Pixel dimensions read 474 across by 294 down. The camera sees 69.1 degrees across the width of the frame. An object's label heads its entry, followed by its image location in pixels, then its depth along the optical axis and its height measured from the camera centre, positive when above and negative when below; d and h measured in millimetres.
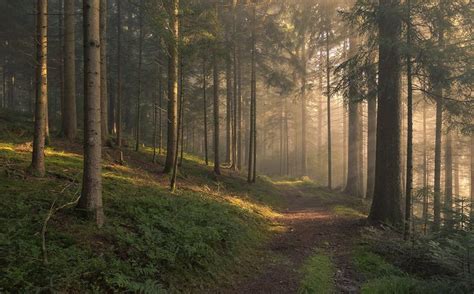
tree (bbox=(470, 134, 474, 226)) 23983 -1569
